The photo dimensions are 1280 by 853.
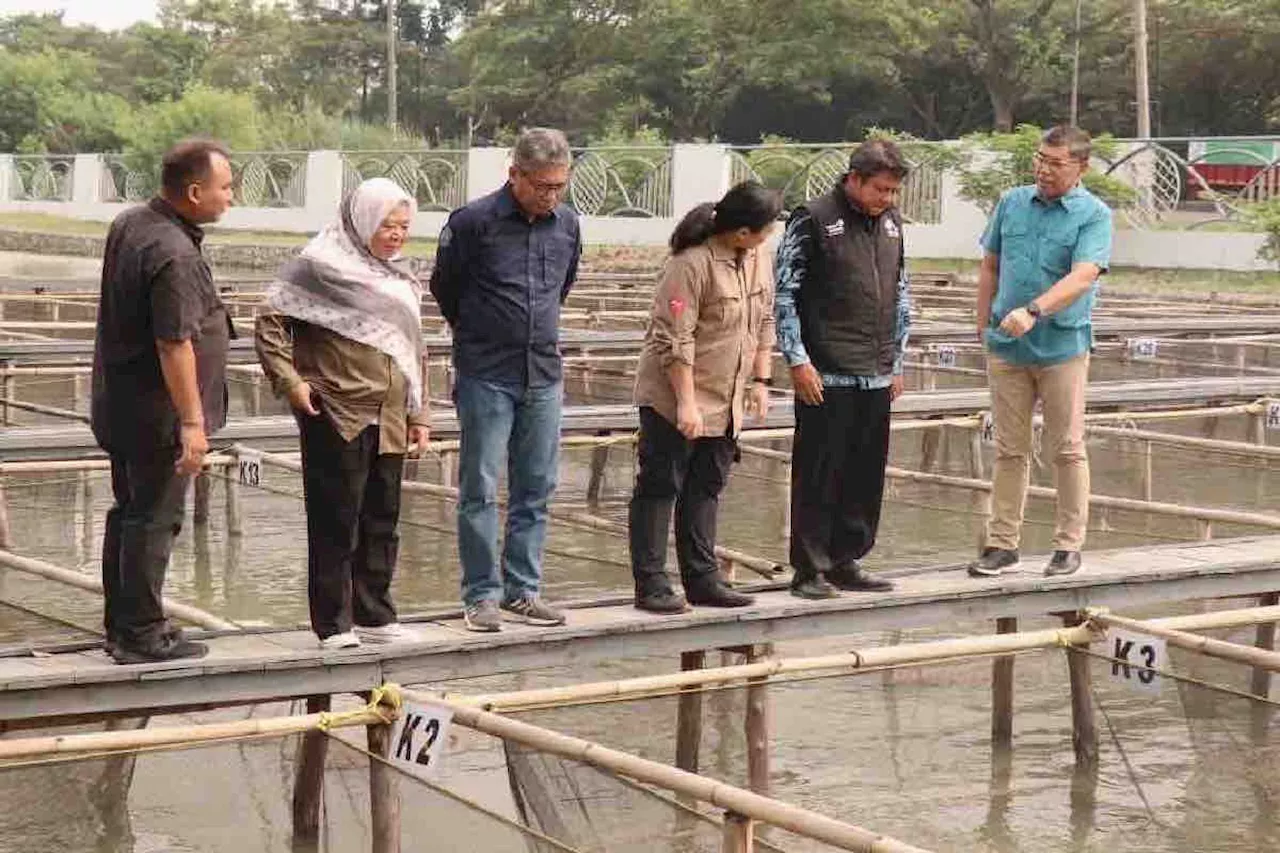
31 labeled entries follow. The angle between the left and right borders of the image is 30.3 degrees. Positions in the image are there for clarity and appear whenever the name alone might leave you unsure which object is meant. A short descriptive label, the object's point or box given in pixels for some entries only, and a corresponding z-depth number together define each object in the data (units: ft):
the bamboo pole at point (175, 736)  15.39
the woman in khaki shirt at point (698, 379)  22.18
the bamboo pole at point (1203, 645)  19.09
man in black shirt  18.80
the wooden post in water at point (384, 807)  16.63
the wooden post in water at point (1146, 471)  38.44
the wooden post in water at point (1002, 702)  24.06
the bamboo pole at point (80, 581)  23.49
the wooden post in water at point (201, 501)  39.50
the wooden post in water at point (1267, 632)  26.94
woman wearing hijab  19.84
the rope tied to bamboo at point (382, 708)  16.70
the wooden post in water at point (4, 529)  35.54
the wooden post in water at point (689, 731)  22.26
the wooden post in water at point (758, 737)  22.25
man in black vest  23.02
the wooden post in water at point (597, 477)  43.68
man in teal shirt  24.09
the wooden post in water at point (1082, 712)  22.24
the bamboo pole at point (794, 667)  17.67
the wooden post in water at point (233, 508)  37.58
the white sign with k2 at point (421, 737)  16.43
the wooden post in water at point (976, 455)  41.68
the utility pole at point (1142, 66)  105.70
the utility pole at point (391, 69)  161.38
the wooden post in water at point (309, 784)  17.49
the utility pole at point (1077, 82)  129.29
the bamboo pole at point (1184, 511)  28.81
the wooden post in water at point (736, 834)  14.26
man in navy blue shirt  21.13
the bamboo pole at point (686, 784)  13.24
